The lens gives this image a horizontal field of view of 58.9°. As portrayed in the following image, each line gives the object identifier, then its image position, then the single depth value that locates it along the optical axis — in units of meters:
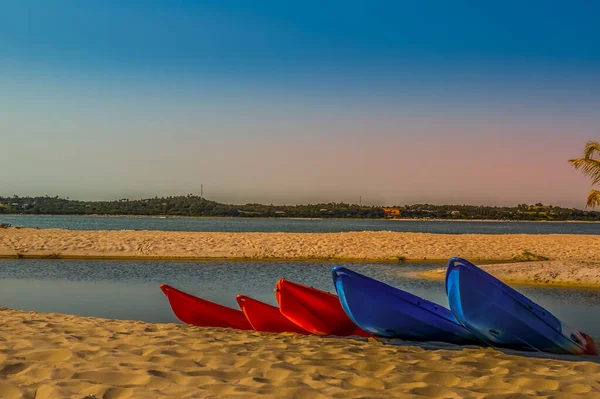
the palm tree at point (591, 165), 17.73
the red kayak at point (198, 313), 8.45
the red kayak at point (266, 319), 8.04
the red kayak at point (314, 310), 7.93
